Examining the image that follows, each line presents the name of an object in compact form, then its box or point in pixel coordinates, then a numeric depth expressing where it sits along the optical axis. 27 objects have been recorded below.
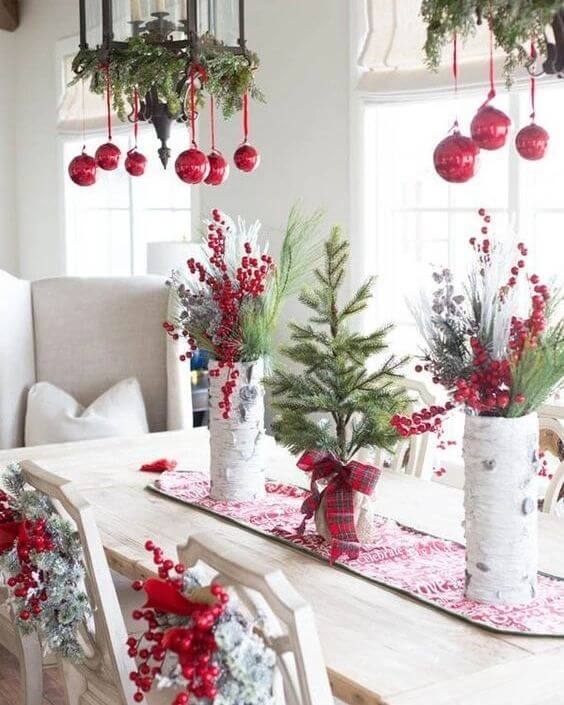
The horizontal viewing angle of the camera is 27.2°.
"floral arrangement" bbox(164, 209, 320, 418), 2.65
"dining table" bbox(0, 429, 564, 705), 1.67
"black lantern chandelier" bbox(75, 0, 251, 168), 2.48
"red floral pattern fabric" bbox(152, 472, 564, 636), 1.91
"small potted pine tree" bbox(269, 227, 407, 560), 2.32
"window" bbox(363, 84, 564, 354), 4.16
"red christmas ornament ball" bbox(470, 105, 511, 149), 1.88
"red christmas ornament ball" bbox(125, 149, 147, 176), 2.79
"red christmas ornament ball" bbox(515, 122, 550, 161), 2.00
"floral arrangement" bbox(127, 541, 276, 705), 1.40
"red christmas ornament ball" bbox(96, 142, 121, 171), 2.73
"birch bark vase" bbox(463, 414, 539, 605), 1.92
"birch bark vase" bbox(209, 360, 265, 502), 2.68
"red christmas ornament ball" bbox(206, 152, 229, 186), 2.73
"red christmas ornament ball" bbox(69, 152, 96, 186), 2.75
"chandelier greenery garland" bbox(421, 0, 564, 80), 1.56
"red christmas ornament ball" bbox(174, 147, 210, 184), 2.52
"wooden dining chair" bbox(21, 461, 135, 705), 1.94
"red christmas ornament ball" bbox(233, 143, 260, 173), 2.72
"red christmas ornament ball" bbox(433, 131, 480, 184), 1.89
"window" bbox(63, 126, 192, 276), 6.30
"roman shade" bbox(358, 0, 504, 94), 4.14
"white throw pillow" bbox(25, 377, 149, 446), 4.20
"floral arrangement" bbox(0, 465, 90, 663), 2.08
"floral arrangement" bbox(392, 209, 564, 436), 1.89
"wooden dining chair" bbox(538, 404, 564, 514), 2.71
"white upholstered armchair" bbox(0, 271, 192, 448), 4.43
